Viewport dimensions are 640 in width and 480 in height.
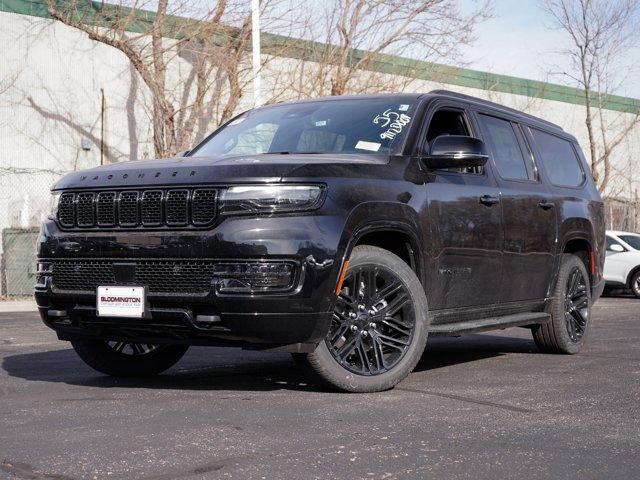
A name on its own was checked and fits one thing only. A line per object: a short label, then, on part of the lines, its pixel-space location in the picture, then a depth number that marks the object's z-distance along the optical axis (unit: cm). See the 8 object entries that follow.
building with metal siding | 1939
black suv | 545
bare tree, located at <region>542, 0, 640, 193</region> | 3083
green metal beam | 2080
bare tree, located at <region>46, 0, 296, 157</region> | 2064
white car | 2075
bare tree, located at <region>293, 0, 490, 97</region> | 2311
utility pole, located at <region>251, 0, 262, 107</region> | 1945
